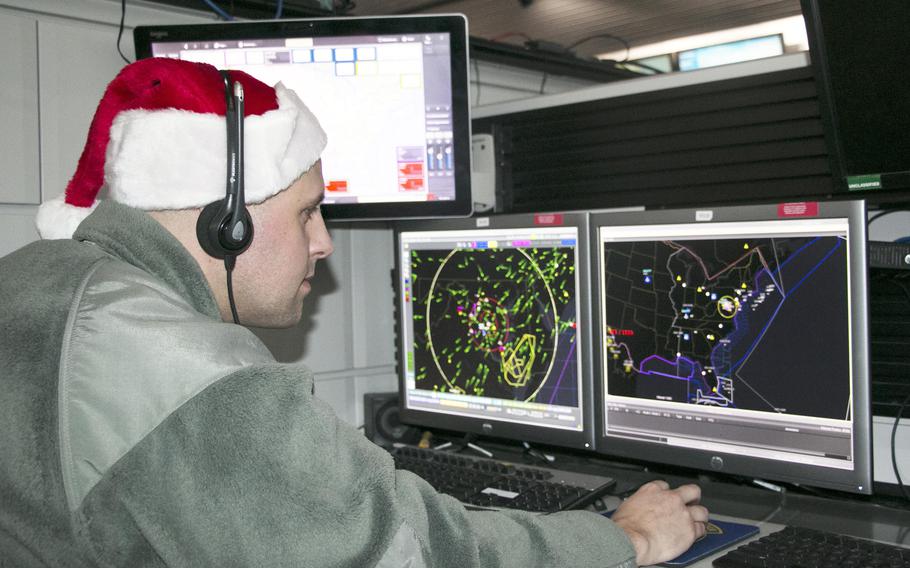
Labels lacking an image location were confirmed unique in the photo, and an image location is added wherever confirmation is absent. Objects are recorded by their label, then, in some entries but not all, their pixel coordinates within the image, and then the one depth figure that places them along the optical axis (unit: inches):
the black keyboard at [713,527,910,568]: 38.6
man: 29.0
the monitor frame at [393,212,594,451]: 56.2
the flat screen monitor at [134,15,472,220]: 61.4
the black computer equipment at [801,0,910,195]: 45.3
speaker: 70.0
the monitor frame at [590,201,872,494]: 45.0
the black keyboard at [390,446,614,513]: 50.1
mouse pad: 42.0
